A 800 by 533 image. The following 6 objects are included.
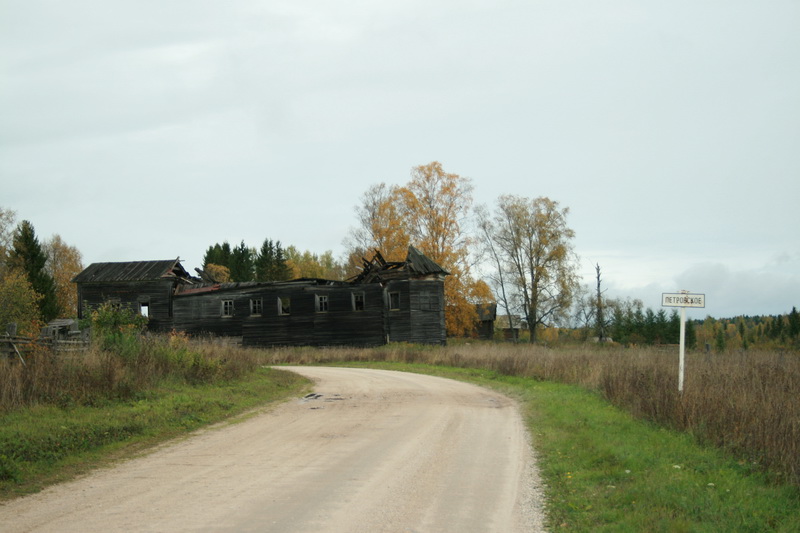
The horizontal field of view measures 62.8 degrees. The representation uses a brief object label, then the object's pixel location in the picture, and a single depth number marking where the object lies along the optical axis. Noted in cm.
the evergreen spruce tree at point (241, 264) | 8875
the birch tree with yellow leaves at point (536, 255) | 5938
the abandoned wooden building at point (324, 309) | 4775
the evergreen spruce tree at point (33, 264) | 5916
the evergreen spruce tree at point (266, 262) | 7842
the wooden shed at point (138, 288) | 5128
